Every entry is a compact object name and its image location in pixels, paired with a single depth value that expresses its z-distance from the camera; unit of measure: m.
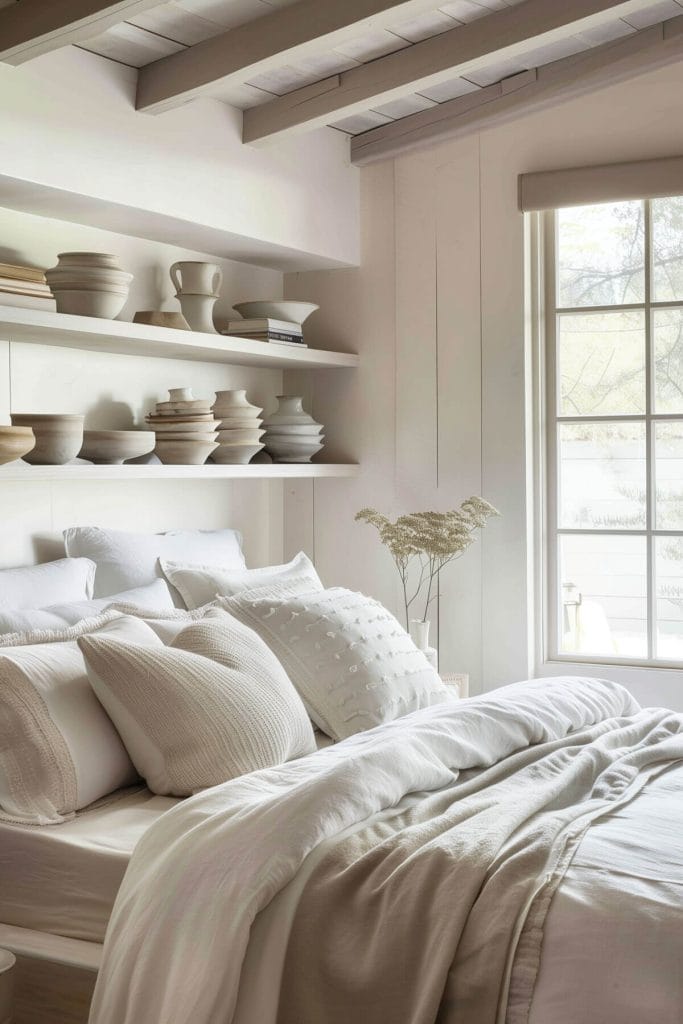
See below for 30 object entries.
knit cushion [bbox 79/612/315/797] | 2.51
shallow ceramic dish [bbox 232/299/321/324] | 4.22
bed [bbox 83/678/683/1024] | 1.82
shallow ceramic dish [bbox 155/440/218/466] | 3.72
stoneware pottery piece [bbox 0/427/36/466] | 2.95
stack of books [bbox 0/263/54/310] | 3.07
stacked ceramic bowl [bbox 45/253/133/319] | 3.34
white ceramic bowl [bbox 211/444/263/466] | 4.02
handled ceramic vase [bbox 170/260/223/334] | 3.89
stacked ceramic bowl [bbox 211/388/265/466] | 4.00
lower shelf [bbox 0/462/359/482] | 3.13
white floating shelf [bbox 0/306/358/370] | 3.20
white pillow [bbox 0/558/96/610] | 3.09
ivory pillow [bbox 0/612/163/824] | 2.40
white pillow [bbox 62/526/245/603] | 3.51
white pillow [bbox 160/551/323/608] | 3.49
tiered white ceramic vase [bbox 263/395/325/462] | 4.34
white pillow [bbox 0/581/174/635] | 2.86
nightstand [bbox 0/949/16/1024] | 2.03
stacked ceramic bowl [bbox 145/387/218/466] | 3.72
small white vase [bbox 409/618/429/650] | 4.22
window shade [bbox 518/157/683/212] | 4.10
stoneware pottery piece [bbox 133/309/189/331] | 3.70
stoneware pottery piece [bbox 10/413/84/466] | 3.17
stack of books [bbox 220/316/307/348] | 4.13
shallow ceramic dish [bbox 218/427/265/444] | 3.99
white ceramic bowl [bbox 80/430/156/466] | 3.43
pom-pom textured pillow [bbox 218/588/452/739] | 3.01
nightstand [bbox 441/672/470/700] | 4.10
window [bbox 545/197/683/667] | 4.27
